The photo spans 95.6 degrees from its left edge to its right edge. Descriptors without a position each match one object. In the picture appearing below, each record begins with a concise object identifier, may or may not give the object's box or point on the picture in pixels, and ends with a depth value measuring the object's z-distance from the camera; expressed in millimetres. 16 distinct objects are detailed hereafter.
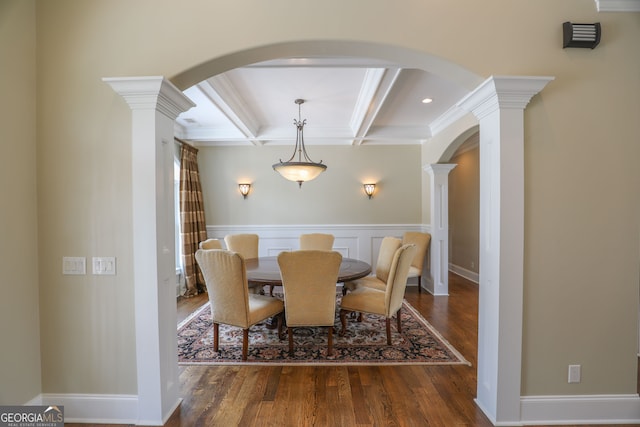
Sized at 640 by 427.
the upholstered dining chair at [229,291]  2520
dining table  2840
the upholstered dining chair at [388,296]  2768
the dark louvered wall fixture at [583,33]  1771
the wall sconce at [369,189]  5252
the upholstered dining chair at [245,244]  4328
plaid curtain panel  4613
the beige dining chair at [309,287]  2533
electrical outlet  1856
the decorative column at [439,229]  4707
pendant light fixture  3275
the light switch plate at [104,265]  1834
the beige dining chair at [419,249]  4590
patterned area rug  2629
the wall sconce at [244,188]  5266
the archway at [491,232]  1780
